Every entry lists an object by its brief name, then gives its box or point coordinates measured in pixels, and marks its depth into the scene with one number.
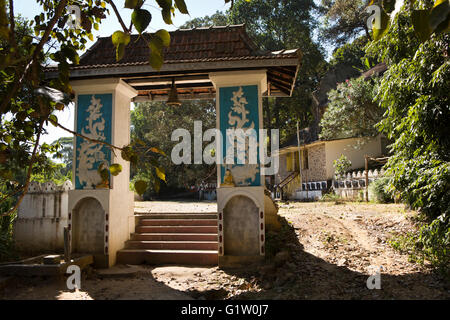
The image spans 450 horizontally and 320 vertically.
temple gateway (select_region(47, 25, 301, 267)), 6.71
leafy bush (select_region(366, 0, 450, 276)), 5.95
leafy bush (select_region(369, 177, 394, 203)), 12.53
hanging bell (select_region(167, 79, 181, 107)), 7.05
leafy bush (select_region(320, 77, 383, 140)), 18.38
